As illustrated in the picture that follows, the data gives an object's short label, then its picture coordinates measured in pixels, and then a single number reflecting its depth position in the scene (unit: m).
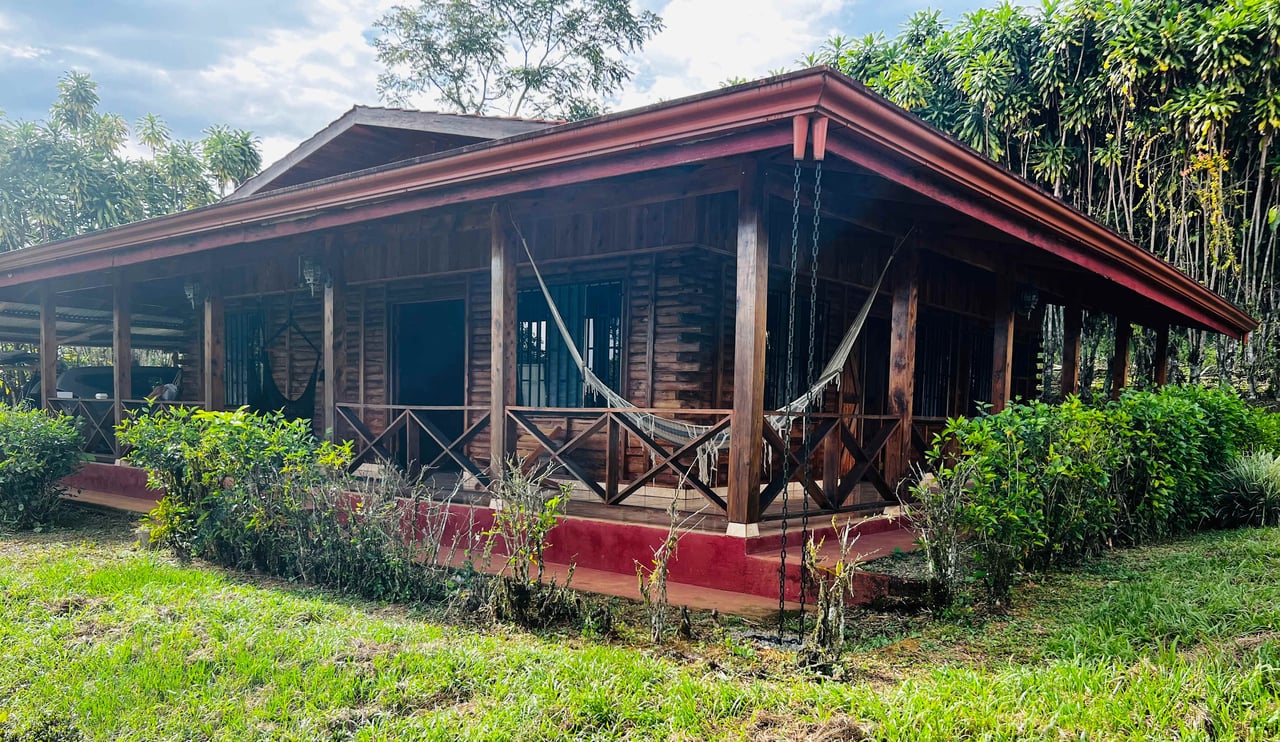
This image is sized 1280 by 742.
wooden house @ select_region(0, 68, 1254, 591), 4.57
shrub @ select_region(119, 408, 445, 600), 4.71
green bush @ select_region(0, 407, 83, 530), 6.93
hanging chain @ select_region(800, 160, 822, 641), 3.72
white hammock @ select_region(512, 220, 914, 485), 5.17
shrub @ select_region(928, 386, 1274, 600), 4.31
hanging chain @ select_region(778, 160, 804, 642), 3.71
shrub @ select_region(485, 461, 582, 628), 3.93
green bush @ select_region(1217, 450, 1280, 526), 6.75
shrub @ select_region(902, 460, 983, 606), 4.17
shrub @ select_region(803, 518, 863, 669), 3.31
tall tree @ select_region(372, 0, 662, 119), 22.34
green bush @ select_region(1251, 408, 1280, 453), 8.17
